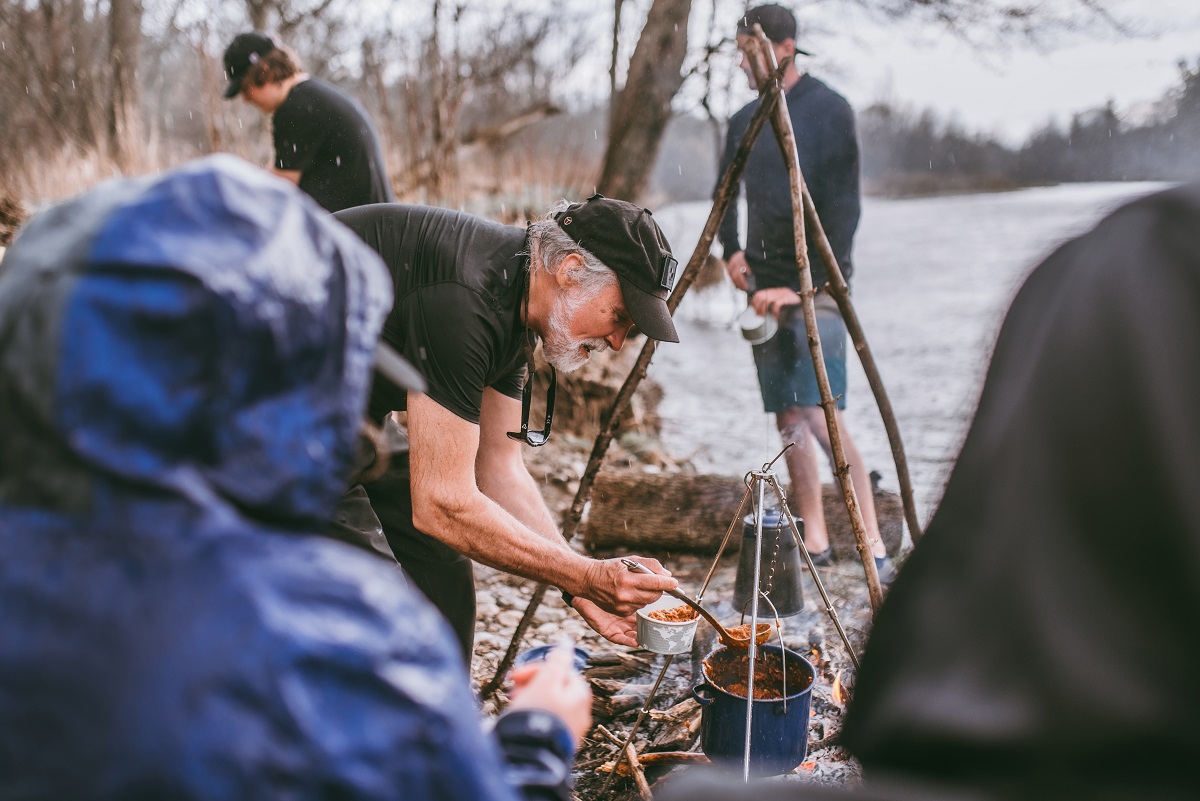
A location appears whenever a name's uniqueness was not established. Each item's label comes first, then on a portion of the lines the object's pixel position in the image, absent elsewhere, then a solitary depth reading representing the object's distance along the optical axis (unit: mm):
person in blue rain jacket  779
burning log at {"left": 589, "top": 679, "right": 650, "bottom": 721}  3336
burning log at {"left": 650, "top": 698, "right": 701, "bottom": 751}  3092
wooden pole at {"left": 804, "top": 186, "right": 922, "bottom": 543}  3285
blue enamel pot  2604
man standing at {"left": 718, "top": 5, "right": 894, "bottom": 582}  4289
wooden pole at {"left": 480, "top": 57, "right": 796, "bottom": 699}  3166
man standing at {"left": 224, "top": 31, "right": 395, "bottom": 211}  4328
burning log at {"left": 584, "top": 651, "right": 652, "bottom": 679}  3641
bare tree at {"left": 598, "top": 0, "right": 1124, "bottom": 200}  7254
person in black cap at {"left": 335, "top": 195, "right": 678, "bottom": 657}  2322
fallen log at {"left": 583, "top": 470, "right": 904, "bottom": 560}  4883
